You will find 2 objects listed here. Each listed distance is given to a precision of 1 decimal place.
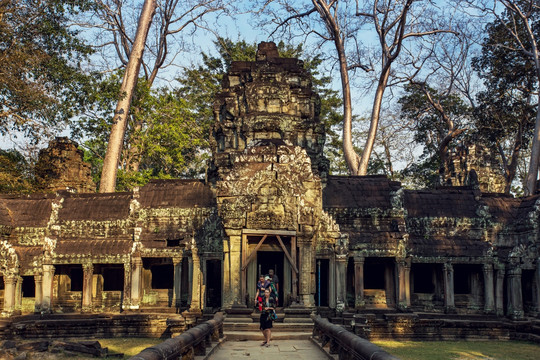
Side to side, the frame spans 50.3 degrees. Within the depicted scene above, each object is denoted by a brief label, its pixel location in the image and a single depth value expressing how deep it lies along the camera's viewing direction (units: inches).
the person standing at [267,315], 483.8
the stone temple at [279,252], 794.2
